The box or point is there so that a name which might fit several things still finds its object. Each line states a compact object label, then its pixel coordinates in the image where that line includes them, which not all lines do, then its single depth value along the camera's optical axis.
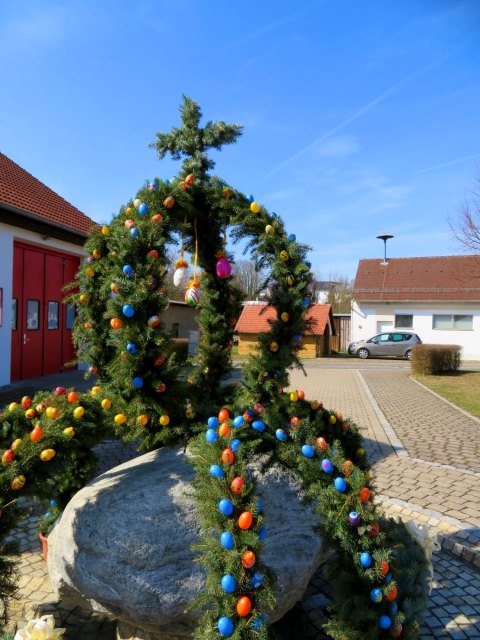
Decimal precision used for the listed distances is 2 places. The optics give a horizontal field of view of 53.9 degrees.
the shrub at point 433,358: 17.05
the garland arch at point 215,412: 2.15
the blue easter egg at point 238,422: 2.68
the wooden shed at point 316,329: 23.91
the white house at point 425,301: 26.39
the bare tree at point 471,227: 16.84
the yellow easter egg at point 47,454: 2.63
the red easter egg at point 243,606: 1.92
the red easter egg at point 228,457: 2.27
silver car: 25.00
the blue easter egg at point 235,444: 2.37
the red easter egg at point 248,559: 1.97
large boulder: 2.47
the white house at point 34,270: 10.83
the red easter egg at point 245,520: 2.03
